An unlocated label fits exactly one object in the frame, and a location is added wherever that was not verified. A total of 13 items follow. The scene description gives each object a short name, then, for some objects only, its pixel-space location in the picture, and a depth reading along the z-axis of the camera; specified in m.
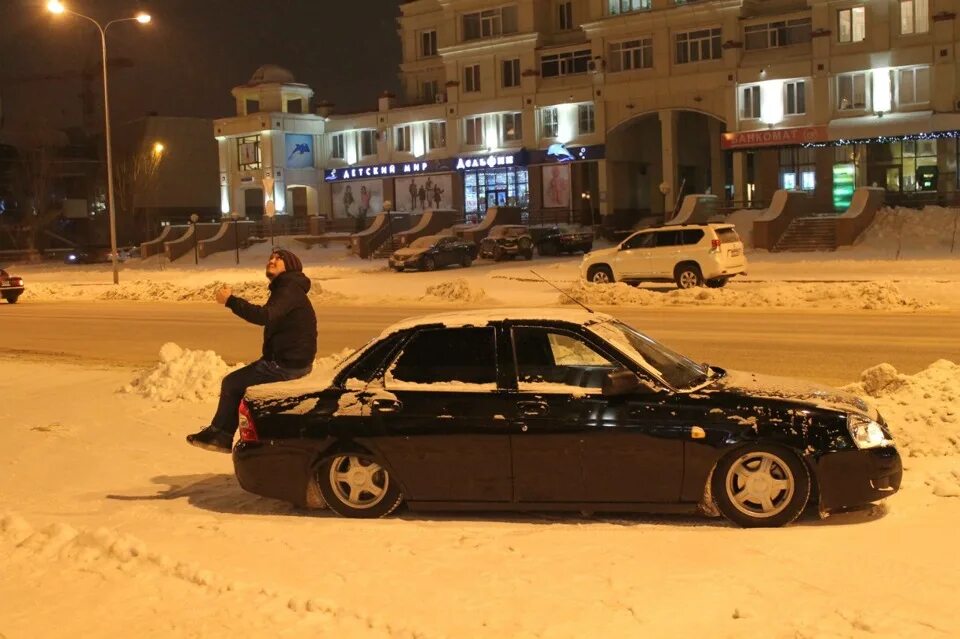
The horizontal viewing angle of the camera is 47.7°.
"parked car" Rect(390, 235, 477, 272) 43.41
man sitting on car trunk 8.43
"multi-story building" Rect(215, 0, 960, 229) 50.47
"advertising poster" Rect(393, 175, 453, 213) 68.38
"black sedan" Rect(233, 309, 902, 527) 6.64
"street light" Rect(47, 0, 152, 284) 37.31
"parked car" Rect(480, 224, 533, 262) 46.78
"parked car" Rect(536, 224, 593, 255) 48.12
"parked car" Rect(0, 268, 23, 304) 33.16
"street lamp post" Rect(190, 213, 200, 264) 60.56
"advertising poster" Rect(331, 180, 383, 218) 72.62
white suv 27.14
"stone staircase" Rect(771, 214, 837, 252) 43.91
